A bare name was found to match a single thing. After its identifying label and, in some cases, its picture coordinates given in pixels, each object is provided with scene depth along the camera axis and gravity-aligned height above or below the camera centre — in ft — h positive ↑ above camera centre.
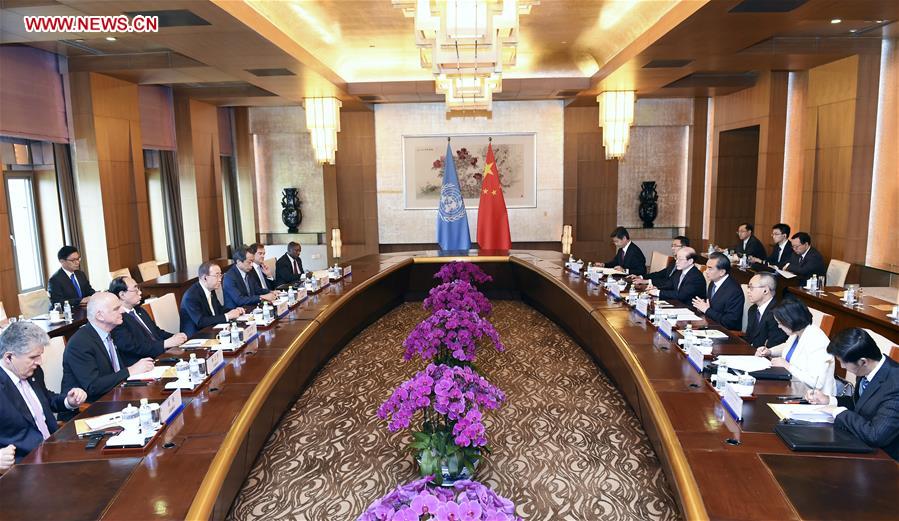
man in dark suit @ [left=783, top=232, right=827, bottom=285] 23.45 -3.31
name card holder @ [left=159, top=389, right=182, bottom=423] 9.25 -3.46
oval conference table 7.01 -3.72
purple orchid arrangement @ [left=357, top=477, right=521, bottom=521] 4.95 -2.75
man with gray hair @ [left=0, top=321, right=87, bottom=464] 9.25 -3.15
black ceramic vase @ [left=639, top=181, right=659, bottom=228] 37.78 -1.43
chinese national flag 32.32 -1.51
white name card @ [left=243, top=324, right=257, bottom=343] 13.98 -3.46
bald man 11.43 -3.24
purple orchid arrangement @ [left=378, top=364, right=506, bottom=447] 9.18 -3.41
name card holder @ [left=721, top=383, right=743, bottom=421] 9.25 -3.55
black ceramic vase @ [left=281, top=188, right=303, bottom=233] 40.98 -1.53
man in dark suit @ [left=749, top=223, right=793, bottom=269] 25.70 -2.97
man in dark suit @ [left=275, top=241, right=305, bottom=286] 24.82 -3.35
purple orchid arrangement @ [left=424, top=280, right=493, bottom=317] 16.37 -3.24
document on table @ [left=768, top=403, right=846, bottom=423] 8.97 -3.60
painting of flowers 36.04 +1.08
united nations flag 31.99 -1.71
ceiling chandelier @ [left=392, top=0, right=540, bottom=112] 13.26 +3.54
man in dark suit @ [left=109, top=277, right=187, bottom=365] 13.39 -3.30
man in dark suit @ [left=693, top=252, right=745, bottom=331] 15.94 -3.21
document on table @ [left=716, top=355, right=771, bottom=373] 11.16 -3.51
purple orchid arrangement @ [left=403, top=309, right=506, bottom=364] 13.16 -3.41
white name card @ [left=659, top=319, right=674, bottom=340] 13.97 -3.54
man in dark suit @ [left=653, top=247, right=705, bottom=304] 18.69 -3.20
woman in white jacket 10.77 -3.22
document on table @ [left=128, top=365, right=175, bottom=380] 11.18 -3.49
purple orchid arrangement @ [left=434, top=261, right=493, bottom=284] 22.88 -3.46
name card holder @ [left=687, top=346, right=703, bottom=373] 11.69 -3.55
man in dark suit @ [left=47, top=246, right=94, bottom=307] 20.43 -3.18
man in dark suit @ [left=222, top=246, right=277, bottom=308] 19.94 -3.32
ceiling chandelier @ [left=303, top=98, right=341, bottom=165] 27.91 +3.00
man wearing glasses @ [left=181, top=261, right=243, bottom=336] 16.49 -3.25
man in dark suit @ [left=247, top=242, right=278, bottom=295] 21.95 -3.29
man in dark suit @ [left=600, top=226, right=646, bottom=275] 25.63 -3.30
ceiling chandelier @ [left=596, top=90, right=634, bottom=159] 27.66 +2.81
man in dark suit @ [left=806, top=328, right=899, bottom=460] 8.16 -3.19
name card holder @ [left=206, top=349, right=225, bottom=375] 11.57 -3.44
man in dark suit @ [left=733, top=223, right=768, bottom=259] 28.19 -3.18
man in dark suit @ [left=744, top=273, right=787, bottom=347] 13.83 -3.27
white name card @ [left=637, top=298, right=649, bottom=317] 16.06 -3.43
